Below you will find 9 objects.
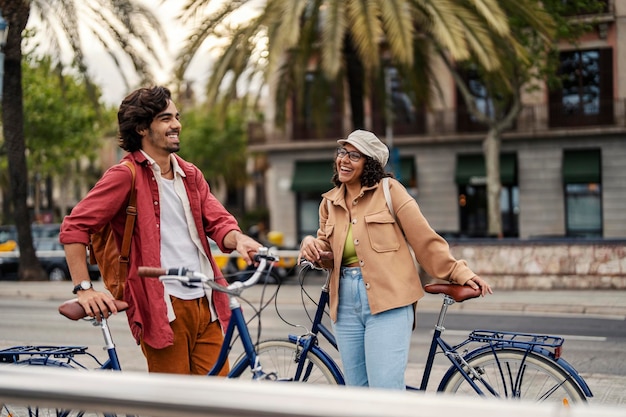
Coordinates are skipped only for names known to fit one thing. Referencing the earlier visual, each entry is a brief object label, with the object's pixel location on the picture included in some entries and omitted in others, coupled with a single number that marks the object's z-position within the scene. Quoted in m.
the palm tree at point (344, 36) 16.28
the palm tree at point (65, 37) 18.42
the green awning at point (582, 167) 33.59
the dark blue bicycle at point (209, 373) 3.68
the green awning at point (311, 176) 37.16
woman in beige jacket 4.50
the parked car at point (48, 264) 24.13
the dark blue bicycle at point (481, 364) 4.34
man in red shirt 4.20
